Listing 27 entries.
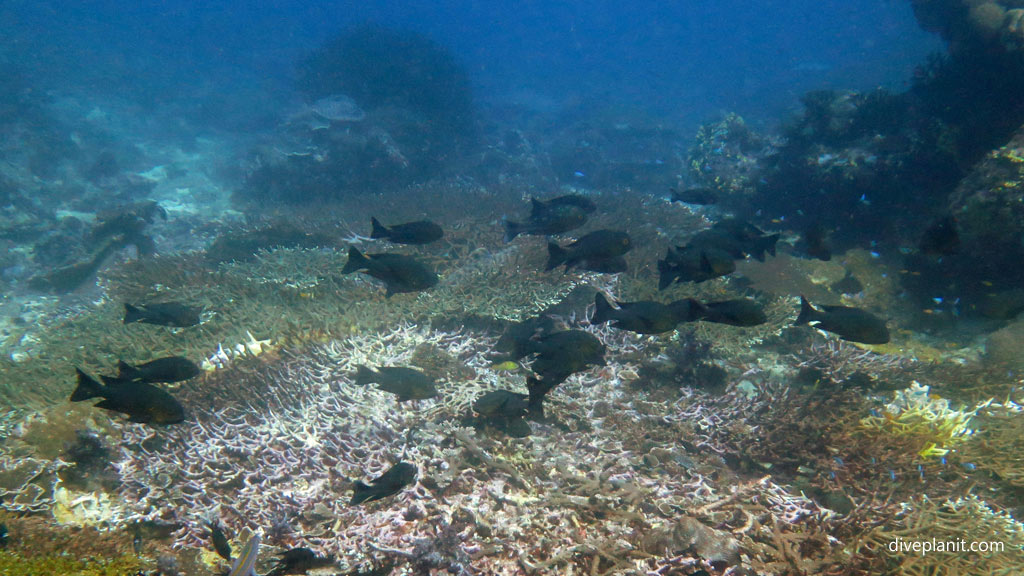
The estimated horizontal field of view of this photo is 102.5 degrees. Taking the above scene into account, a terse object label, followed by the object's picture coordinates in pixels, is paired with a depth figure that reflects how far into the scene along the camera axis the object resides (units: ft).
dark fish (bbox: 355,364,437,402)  11.92
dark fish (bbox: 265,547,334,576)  8.78
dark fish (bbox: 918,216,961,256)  12.19
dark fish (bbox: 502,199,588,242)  13.52
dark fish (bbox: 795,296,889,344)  9.98
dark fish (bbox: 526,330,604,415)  9.41
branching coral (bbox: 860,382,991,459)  13.38
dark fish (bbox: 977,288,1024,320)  14.01
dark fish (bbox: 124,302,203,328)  12.15
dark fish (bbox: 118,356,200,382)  9.81
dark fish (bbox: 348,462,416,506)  8.82
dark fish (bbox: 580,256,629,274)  11.91
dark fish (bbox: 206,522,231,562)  8.59
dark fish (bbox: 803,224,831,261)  15.99
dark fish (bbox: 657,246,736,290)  10.68
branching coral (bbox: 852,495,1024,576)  9.83
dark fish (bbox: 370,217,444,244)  12.15
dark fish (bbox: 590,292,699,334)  9.72
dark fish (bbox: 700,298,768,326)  9.55
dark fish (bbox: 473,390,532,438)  10.85
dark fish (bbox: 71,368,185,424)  8.25
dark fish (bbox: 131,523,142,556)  10.59
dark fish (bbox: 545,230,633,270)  11.58
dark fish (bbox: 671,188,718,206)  20.79
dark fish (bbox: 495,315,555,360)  10.81
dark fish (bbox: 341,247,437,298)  10.88
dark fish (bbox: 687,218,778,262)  13.21
